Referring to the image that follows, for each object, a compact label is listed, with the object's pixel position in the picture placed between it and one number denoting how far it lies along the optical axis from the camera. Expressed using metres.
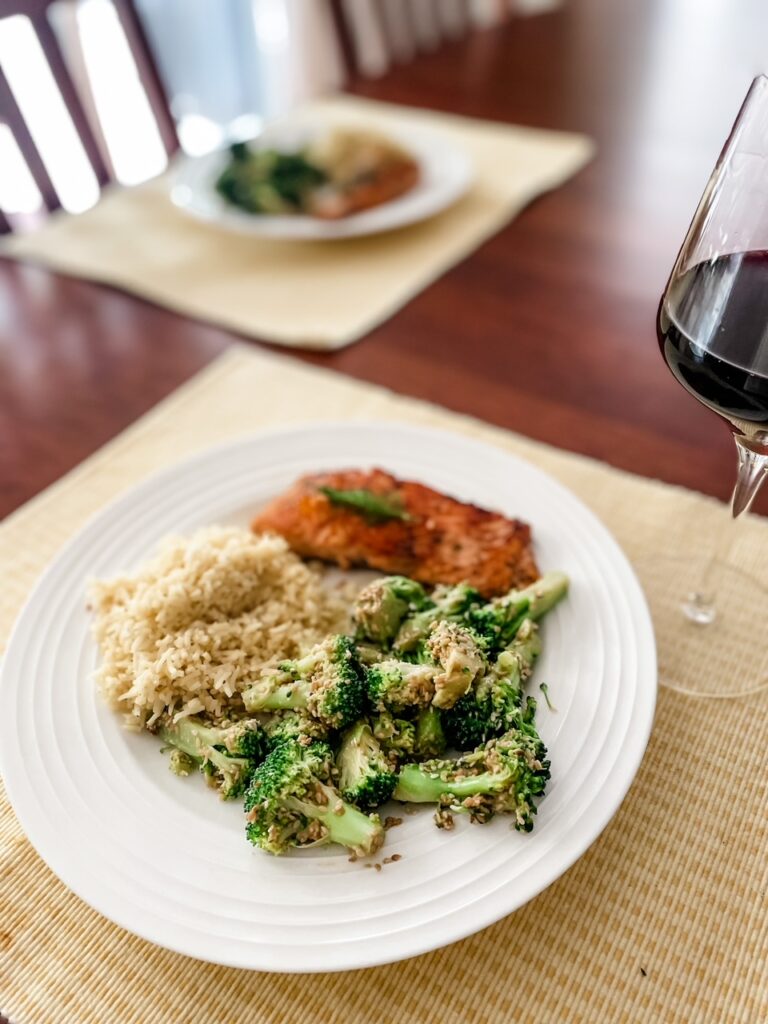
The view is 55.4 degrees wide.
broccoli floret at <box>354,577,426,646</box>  0.33
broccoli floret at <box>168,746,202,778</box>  0.29
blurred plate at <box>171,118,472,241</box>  0.62
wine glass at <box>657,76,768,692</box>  0.26
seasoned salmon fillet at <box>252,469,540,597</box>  0.36
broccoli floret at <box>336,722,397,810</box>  0.27
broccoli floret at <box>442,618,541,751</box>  0.29
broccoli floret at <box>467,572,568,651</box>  0.32
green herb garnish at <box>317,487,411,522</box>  0.37
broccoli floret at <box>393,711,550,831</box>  0.27
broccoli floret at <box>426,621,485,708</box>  0.29
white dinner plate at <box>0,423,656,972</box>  0.25
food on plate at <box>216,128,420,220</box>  0.64
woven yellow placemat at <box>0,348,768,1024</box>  0.26
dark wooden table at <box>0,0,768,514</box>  0.48
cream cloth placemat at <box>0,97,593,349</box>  0.58
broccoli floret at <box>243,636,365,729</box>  0.29
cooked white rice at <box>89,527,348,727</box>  0.31
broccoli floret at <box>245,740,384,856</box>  0.26
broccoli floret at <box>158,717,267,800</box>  0.29
